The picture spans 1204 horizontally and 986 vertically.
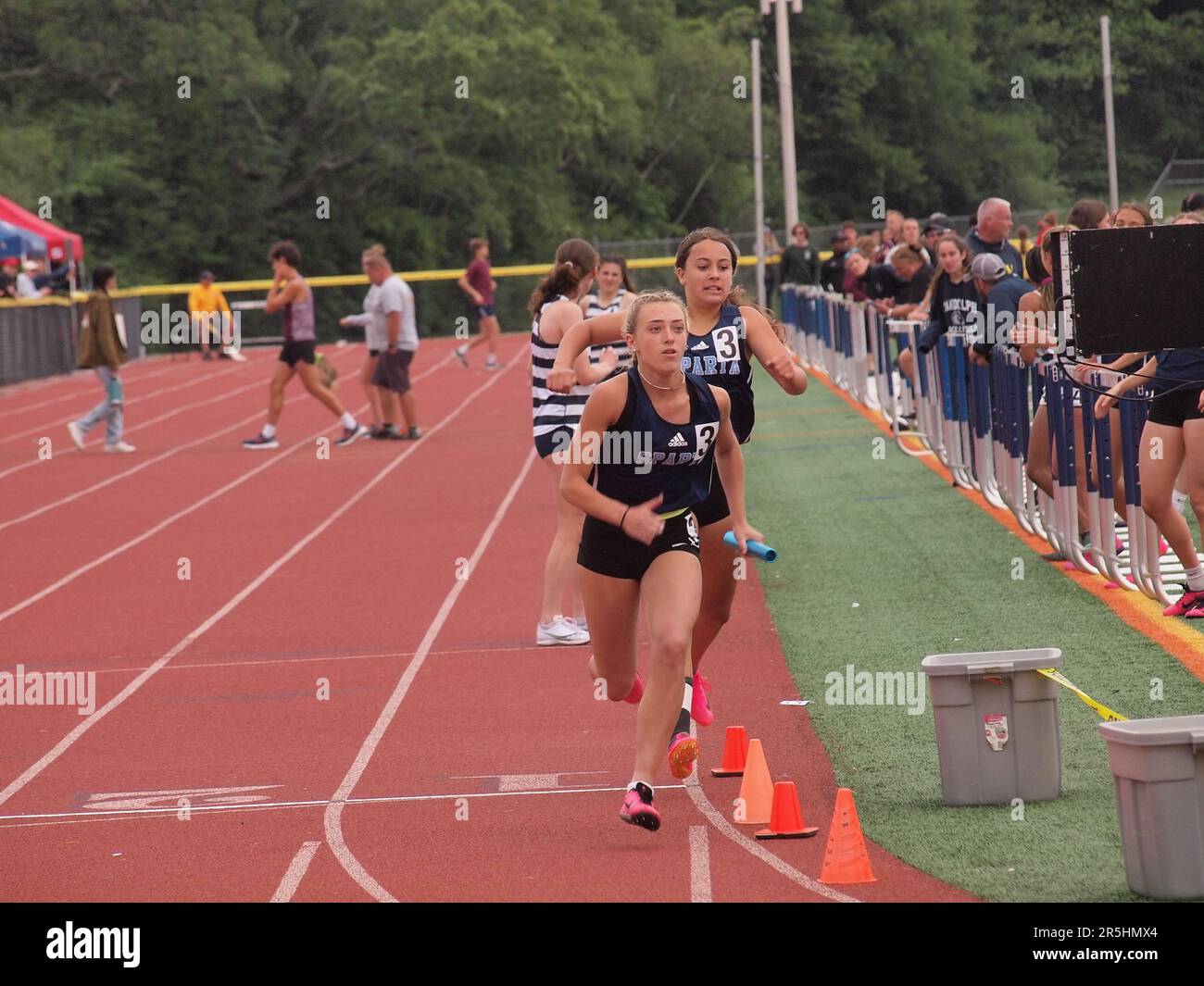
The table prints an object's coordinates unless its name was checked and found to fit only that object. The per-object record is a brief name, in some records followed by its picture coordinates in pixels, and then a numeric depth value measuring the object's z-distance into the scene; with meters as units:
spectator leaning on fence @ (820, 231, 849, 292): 28.06
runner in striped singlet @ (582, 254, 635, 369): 10.79
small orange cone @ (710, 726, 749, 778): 7.96
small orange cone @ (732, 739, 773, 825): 7.21
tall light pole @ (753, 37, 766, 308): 38.00
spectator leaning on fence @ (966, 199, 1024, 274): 13.95
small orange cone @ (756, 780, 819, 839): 6.94
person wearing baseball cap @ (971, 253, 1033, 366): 12.86
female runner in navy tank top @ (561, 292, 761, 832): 6.97
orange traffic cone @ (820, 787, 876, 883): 6.31
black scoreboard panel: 7.99
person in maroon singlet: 21.14
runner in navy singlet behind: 7.59
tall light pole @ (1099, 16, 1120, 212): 39.72
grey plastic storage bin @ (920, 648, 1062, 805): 6.99
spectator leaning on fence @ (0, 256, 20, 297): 37.25
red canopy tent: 35.81
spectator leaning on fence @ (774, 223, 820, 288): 33.03
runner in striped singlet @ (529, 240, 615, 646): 10.25
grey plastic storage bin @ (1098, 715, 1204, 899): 5.73
